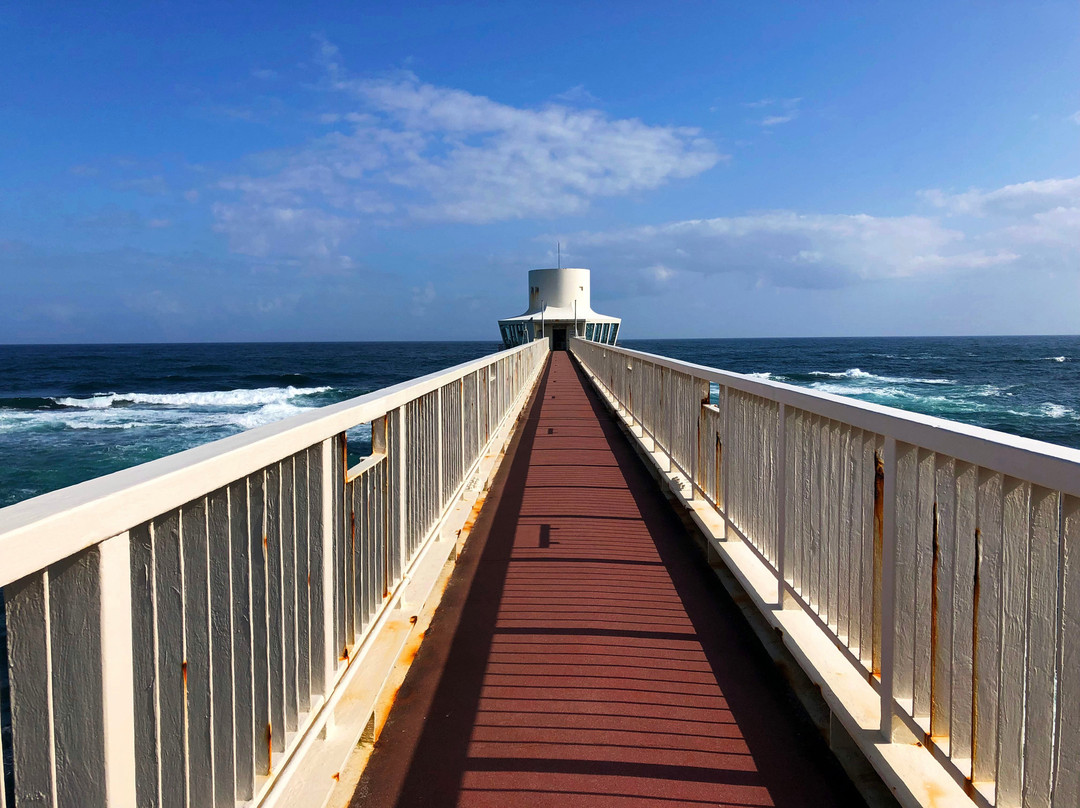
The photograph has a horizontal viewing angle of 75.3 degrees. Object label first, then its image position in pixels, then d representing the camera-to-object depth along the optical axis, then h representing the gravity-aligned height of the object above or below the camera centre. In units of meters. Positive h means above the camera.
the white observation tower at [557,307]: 52.62 +4.19
